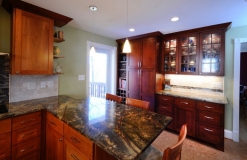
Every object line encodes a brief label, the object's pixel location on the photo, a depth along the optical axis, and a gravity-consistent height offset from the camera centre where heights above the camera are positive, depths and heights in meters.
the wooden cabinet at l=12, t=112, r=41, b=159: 1.60 -0.78
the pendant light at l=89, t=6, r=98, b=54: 1.93 +1.10
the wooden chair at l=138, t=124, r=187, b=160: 0.79 -0.50
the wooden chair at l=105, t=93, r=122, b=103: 2.19 -0.35
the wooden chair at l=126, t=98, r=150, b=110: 1.85 -0.37
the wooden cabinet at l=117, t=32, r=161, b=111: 3.11 +0.33
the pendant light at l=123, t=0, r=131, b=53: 1.86 +0.48
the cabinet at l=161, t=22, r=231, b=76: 2.58 +0.65
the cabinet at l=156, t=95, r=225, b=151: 2.29 -0.75
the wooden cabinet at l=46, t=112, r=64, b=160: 1.42 -0.74
